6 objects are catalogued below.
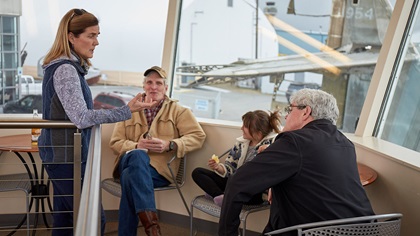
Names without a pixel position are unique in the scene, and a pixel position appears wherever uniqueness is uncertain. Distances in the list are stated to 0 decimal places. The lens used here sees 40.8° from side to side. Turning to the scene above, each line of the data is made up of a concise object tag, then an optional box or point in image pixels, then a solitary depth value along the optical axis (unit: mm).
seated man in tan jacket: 3945
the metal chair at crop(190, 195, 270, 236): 3610
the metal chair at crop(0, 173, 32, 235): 4054
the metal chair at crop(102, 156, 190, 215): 4211
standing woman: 2939
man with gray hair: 2426
